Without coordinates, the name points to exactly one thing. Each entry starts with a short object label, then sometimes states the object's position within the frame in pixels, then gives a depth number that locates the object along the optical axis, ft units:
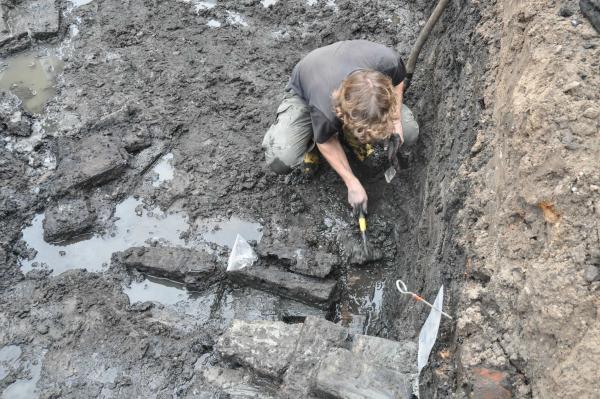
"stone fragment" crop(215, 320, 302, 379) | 10.02
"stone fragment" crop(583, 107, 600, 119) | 7.54
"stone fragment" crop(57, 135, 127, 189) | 13.84
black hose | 12.96
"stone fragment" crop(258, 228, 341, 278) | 11.94
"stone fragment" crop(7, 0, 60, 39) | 17.84
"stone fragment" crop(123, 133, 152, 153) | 14.71
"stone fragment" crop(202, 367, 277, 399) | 10.28
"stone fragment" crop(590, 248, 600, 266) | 6.64
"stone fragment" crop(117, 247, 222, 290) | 12.14
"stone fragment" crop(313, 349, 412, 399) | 8.76
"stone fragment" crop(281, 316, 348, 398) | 9.44
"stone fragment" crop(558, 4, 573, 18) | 8.85
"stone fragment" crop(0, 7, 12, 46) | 17.58
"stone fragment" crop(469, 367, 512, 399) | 7.30
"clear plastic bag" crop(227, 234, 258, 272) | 12.20
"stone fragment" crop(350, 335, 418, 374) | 9.07
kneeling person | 10.05
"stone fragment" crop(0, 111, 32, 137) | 15.11
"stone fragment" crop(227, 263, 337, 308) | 11.68
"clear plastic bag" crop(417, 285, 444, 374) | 8.49
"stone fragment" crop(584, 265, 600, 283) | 6.57
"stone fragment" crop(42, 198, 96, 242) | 13.04
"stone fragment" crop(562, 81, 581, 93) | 7.85
